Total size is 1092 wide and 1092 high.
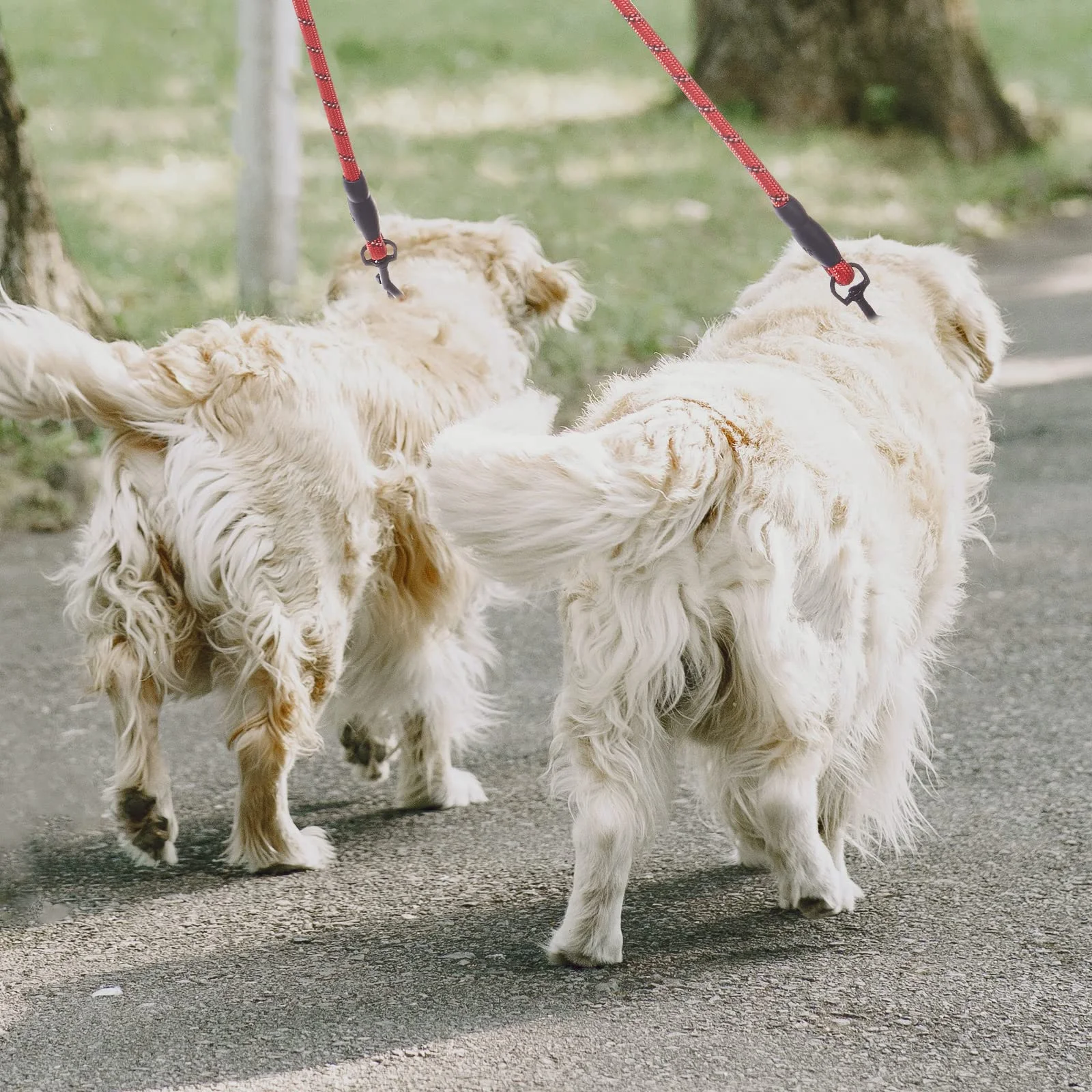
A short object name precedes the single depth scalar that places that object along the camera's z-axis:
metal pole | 8.35
